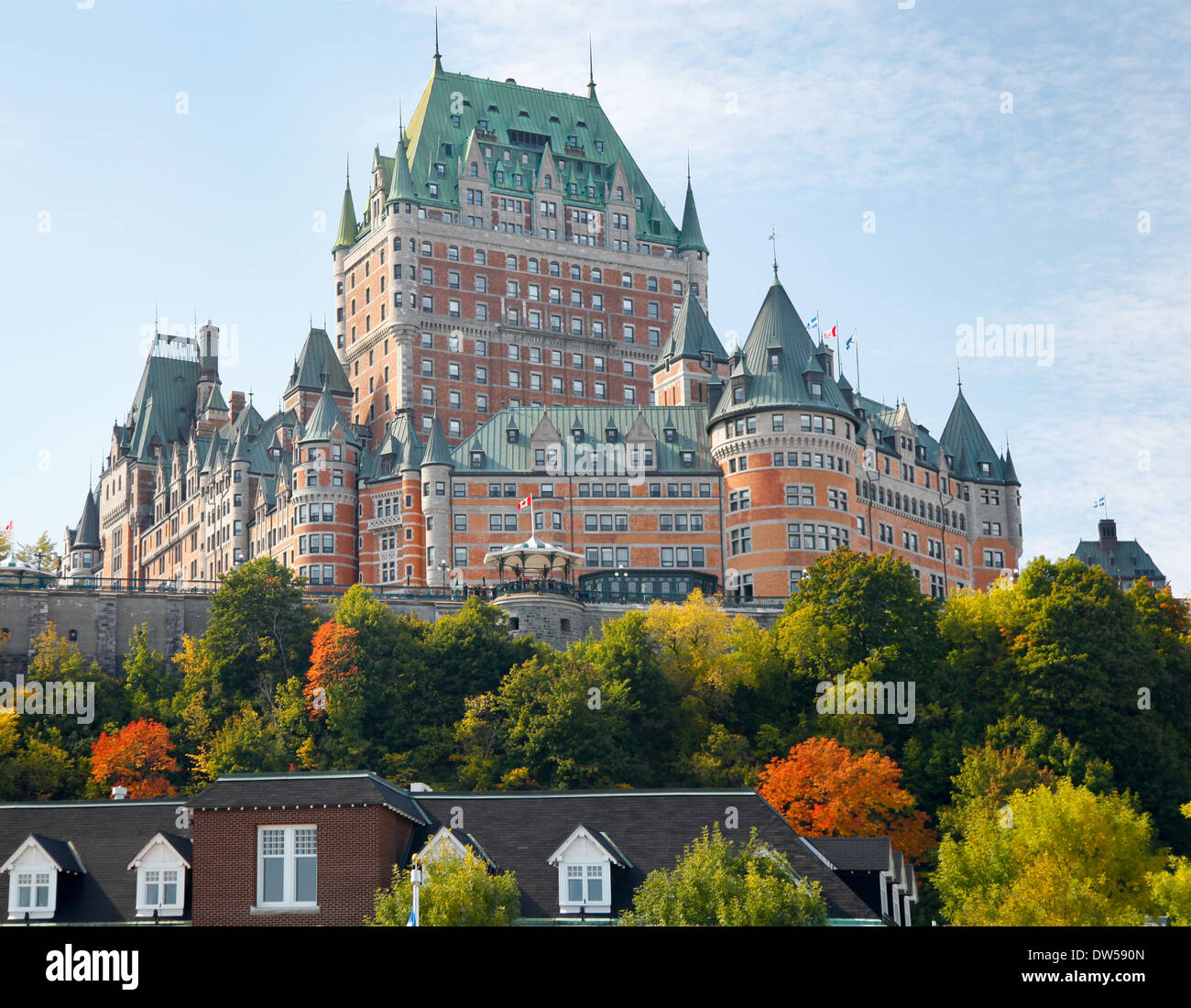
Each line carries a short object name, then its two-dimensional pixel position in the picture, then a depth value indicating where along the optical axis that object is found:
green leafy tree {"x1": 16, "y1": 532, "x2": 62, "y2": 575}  184.25
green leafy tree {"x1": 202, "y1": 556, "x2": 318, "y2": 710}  106.44
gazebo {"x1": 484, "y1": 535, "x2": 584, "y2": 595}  119.62
